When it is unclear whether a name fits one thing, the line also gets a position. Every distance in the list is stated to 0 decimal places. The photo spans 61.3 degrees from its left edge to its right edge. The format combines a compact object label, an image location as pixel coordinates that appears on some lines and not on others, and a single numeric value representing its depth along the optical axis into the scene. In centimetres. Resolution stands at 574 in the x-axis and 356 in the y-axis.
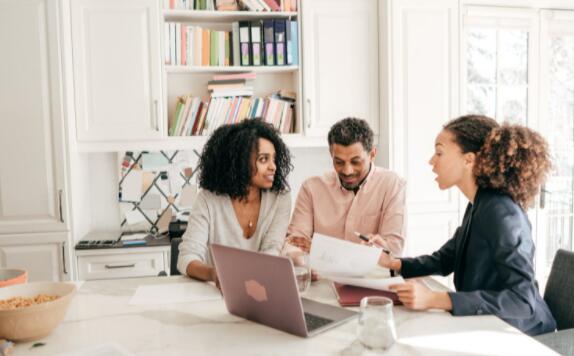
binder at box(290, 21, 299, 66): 305
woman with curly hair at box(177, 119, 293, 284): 196
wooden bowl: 115
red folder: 142
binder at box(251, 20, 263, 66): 303
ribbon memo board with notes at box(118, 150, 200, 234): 324
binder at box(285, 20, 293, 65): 304
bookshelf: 300
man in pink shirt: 210
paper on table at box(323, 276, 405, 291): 144
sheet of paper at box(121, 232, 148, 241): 295
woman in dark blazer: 134
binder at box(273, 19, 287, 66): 303
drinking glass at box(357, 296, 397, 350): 109
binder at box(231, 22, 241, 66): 304
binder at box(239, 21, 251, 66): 302
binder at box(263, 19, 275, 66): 302
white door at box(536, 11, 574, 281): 357
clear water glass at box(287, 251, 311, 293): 147
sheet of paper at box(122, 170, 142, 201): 324
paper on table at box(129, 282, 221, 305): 150
